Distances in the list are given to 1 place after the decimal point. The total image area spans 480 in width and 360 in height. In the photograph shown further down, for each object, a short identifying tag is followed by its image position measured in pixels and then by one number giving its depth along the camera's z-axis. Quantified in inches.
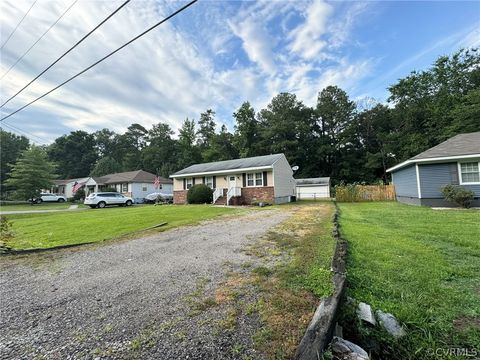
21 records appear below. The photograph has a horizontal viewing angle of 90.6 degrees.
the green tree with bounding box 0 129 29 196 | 1720.0
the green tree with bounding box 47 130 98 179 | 2268.7
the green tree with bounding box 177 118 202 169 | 1863.9
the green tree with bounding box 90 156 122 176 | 1897.1
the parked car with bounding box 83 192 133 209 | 931.3
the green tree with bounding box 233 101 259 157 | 1692.9
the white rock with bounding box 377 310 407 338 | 96.2
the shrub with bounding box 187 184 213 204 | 864.3
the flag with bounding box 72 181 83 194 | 1512.1
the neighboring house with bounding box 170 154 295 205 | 790.5
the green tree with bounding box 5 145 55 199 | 1225.4
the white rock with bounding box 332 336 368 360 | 80.2
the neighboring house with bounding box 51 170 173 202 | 1321.4
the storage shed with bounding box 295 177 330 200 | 1284.0
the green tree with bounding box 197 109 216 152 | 2007.9
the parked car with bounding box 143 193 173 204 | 1172.4
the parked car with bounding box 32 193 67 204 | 1348.4
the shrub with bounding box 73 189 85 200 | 1557.6
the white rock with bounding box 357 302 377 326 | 102.7
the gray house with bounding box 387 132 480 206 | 503.2
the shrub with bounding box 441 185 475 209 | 484.7
